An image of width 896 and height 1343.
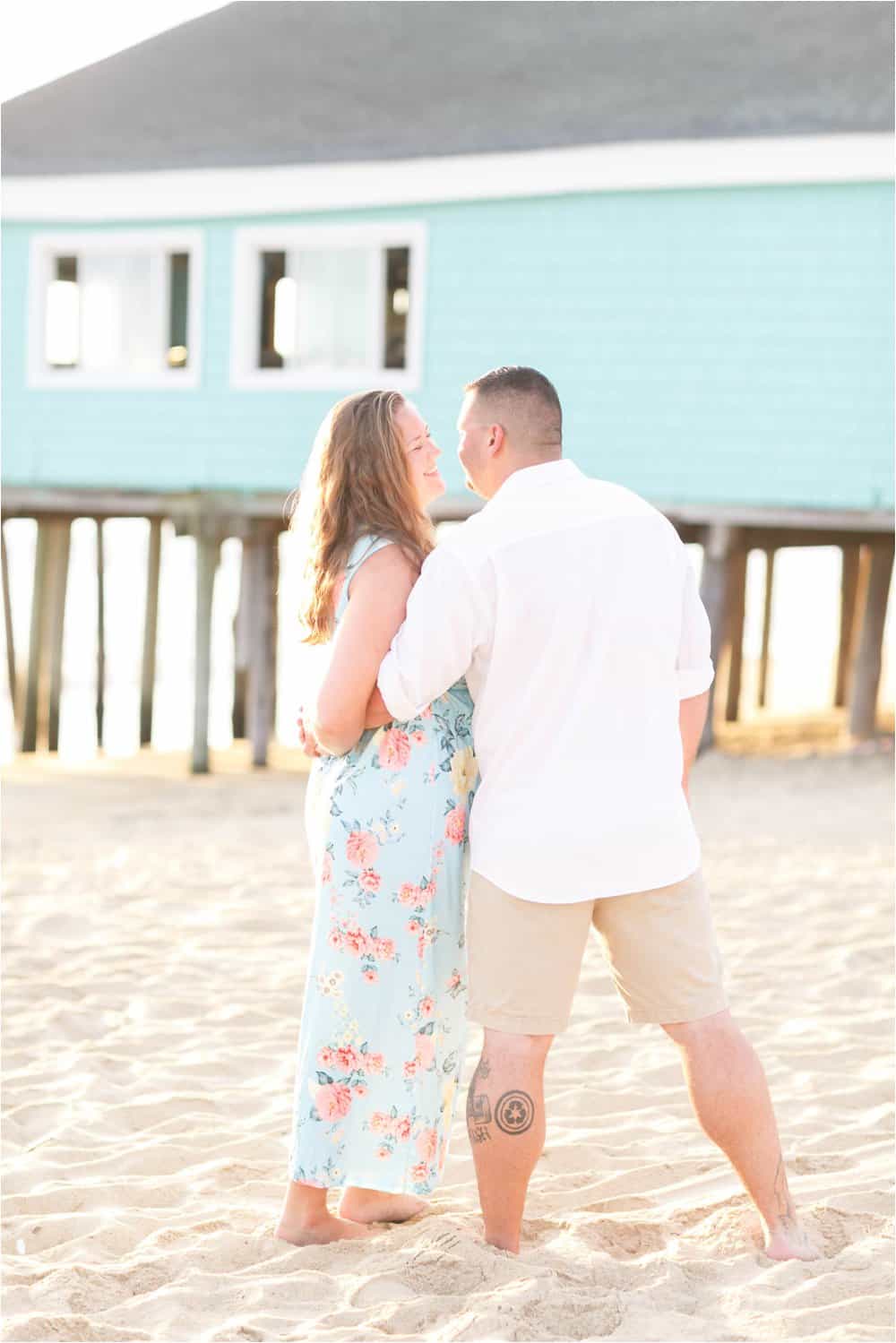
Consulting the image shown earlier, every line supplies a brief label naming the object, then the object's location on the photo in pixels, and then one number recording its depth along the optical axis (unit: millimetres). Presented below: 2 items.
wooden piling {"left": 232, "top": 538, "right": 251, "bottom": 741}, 15281
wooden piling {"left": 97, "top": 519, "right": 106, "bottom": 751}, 17359
